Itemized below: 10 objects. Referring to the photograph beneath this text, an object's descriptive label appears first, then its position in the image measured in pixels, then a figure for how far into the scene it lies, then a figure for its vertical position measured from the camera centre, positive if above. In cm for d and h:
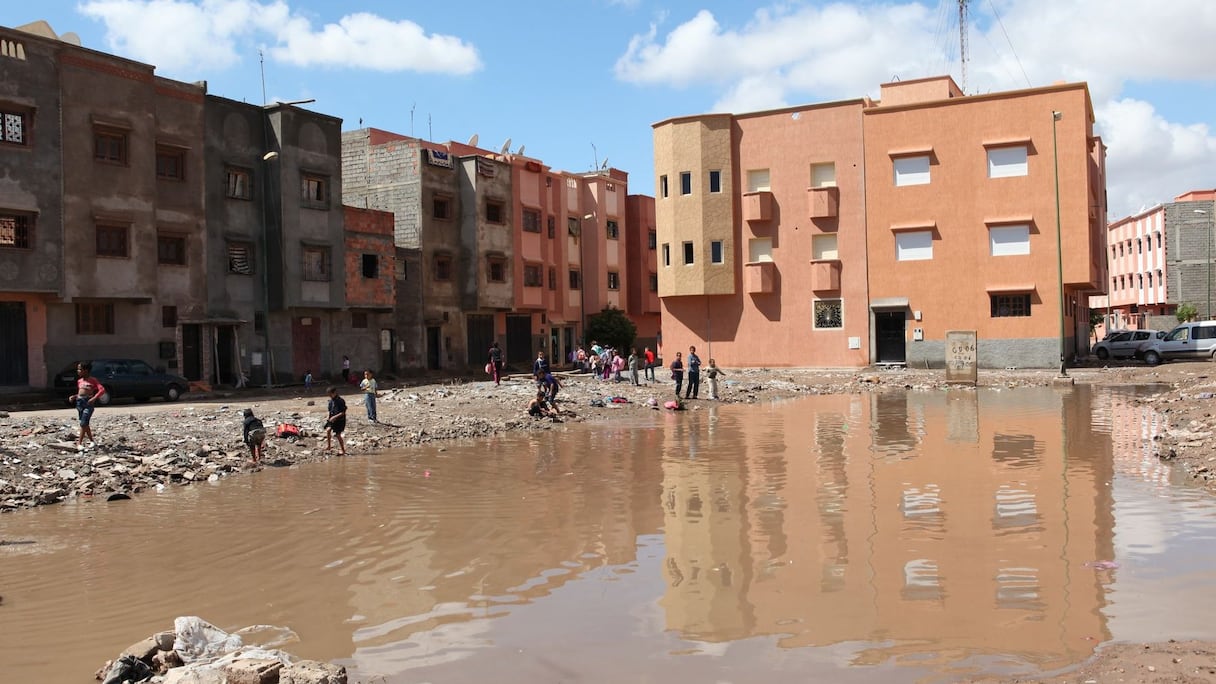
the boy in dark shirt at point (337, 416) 1861 -100
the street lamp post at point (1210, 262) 7369 +585
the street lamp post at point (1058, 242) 3809 +404
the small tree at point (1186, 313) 7044 +195
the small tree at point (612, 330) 5709 +154
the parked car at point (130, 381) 2917 -35
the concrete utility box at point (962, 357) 3441 -37
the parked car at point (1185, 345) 4316 -18
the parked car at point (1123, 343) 4431 -6
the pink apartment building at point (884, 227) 4128 +542
